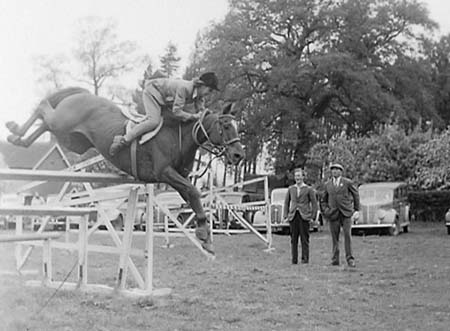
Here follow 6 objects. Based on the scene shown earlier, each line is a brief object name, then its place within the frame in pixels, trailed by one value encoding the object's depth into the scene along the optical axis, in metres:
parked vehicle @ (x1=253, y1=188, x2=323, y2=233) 24.75
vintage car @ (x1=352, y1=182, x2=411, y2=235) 23.47
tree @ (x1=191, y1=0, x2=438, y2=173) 39.09
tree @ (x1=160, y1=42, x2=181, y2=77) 34.69
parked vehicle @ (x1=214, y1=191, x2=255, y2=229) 25.55
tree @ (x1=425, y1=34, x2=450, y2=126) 43.69
